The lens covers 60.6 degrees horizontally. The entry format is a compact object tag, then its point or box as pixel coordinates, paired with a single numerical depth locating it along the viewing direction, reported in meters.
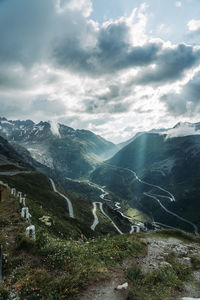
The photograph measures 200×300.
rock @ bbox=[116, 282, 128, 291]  9.17
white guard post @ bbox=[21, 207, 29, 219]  17.64
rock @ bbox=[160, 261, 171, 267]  13.88
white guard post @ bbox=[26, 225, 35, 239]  12.41
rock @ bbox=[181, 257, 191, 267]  15.70
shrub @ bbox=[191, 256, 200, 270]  14.90
